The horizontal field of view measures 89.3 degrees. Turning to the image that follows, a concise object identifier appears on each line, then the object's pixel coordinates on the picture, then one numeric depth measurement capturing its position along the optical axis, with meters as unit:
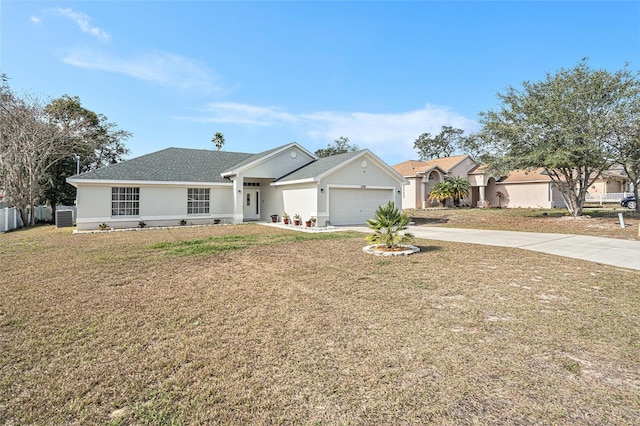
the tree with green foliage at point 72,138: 27.17
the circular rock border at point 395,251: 9.61
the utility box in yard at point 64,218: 19.67
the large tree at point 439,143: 58.66
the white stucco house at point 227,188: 18.38
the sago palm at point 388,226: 9.98
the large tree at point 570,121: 19.12
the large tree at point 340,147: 56.00
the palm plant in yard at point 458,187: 31.78
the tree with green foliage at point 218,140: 46.72
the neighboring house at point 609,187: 39.94
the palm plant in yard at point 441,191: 31.61
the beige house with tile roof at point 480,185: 32.12
